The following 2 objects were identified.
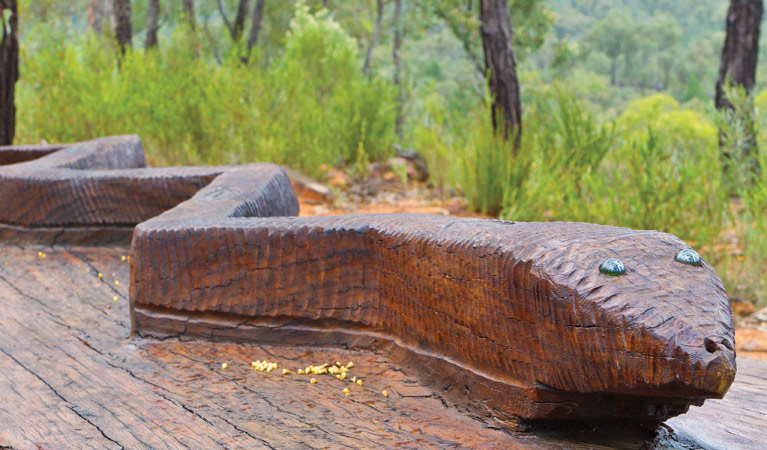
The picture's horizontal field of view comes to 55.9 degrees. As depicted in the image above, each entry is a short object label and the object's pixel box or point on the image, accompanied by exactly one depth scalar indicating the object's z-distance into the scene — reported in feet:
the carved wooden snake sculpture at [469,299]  4.21
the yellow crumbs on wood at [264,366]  6.21
